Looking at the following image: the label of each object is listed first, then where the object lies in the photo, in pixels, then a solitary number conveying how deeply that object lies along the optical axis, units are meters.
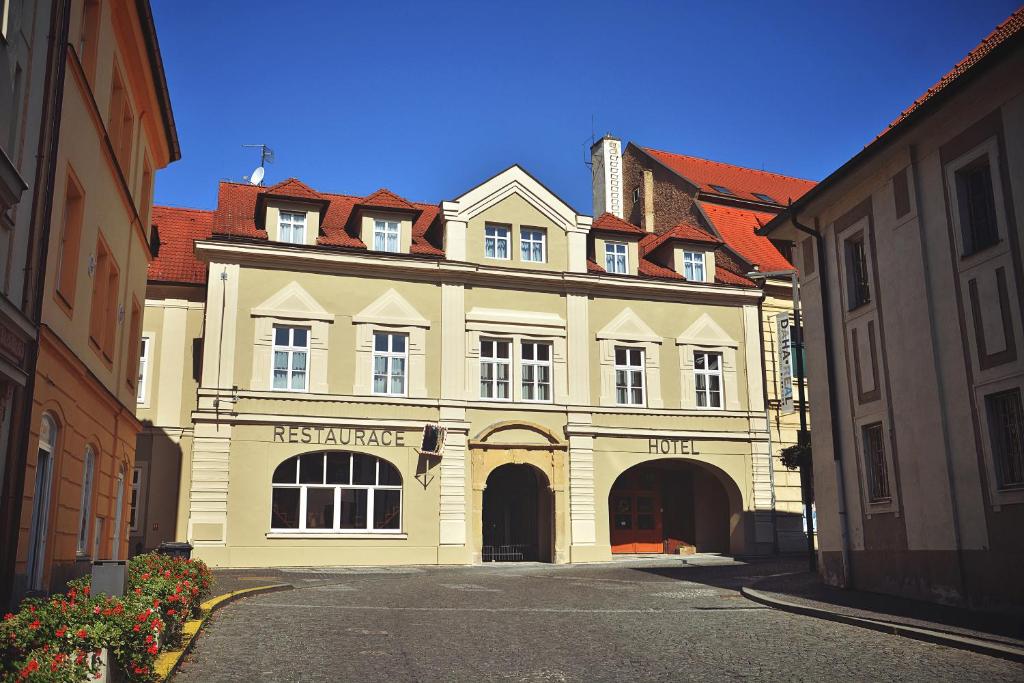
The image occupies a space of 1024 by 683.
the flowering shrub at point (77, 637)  6.99
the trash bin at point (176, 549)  20.44
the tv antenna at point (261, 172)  36.28
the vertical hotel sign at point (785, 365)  32.62
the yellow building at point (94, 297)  12.63
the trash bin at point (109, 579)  9.25
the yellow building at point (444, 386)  27.62
